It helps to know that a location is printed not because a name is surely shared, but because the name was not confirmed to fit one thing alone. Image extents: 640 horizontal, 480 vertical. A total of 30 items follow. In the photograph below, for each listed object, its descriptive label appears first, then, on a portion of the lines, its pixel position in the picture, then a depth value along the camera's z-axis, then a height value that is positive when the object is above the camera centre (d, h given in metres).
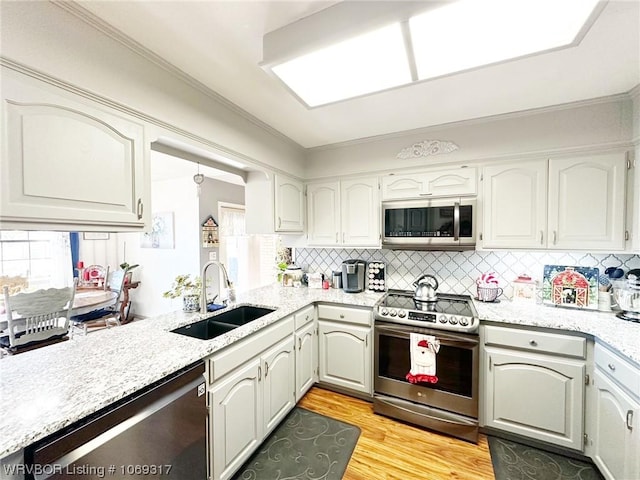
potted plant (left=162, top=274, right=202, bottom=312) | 1.95 -0.43
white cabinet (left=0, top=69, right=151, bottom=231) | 0.97 +0.31
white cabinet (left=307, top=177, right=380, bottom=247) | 2.66 +0.23
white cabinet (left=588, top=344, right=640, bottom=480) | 1.33 -1.02
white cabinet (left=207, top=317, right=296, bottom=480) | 1.44 -1.03
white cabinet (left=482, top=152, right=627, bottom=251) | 1.90 +0.24
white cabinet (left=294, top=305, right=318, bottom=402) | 2.24 -1.04
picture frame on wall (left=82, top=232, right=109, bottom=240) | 4.68 -0.03
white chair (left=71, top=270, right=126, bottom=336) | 3.39 -1.08
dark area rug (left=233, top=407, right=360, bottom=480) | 1.66 -1.51
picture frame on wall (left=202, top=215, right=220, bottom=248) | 3.96 +0.03
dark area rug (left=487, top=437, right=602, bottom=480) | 1.64 -1.51
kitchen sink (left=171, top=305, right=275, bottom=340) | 1.81 -0.67
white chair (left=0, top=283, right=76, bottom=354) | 2.32 -0.78
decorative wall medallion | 2.37 +0.80
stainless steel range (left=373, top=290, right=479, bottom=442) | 1.90 -1.04
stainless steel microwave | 2.21 +0.09
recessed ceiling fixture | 0.98 +0.83
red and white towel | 1.96 -0.94
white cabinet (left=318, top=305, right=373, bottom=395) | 2.32 -1.03
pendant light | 2.33 +0.50
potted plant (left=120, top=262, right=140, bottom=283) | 3.80 -0.59
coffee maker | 2.72 -0.42
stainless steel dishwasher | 0.86 -0.79
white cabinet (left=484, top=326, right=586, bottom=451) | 1.73 -1.04
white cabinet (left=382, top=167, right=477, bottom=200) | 2.29 +0.47
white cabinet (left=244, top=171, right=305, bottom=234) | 2.51 +0.32
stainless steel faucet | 1.89 -0.44
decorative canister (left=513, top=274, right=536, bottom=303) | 2.25 -0.48
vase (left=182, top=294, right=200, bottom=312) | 1.95 -0.51
